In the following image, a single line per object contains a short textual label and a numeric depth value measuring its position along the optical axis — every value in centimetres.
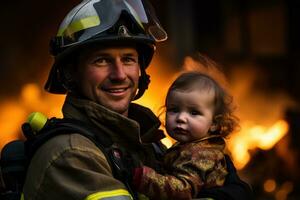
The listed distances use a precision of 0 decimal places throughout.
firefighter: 428
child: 457
